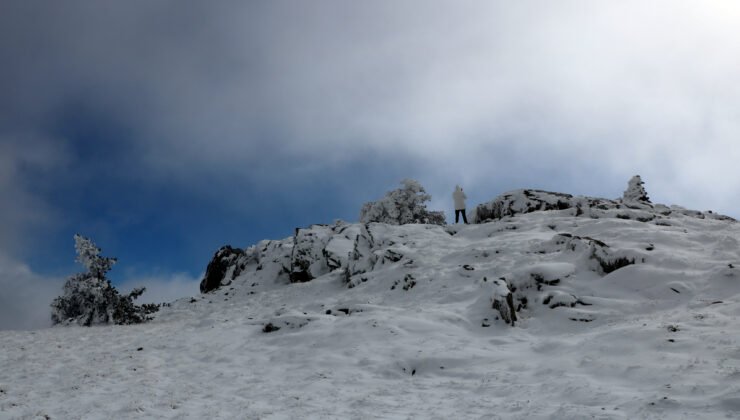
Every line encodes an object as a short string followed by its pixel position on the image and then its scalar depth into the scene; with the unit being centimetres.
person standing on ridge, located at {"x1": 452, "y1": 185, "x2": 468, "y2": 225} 3756
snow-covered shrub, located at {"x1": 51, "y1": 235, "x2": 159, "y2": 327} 3016
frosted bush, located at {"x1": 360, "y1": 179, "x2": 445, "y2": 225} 4750
